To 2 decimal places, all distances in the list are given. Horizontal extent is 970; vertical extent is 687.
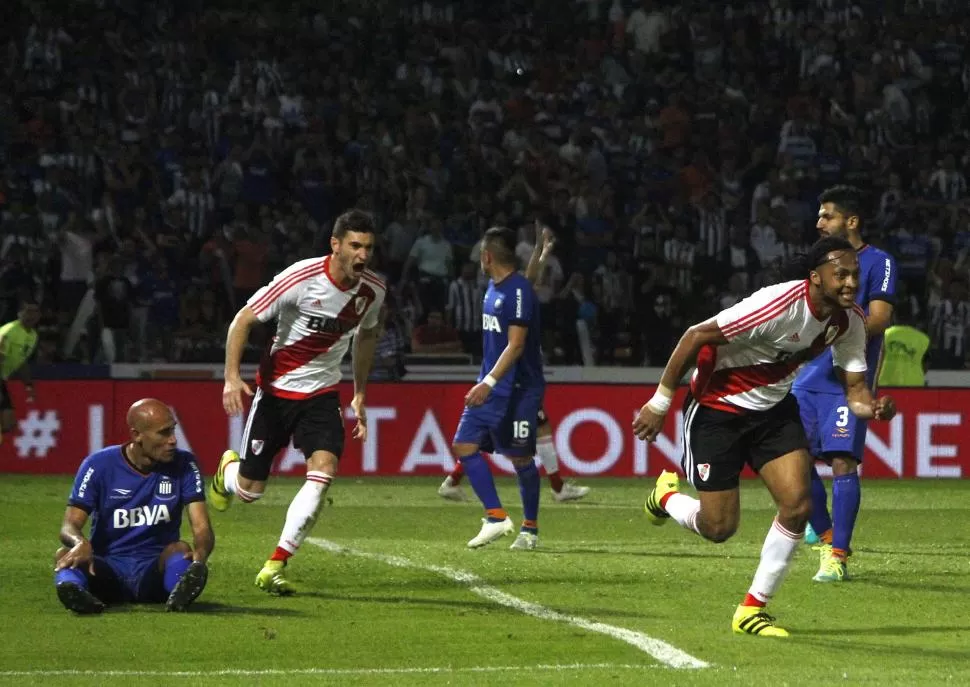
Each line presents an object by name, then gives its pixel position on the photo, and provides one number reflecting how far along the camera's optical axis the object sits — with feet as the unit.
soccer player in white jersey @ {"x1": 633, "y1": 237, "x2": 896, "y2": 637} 52.60
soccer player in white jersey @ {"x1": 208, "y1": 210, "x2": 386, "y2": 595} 63.87
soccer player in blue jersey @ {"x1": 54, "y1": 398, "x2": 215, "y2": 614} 57.82
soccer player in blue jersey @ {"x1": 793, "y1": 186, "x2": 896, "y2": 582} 68.69
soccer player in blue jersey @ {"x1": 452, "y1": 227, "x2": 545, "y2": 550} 80.02
